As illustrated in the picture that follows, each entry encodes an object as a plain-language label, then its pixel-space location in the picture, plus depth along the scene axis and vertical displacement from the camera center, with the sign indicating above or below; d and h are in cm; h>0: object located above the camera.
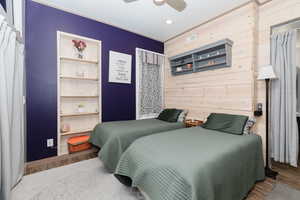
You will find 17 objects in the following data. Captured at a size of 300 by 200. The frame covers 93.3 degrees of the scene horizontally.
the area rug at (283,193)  162 -112
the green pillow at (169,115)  314 -36
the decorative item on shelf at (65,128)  263 -54
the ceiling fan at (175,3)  182 +130
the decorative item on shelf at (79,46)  276 +106
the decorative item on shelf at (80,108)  281 -17
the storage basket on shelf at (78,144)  264 -84
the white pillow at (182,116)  311 -37
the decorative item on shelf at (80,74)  281 +51
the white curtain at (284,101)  204 -2
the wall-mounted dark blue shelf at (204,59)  259 +88
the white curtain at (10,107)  140 -8
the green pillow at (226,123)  212 -38
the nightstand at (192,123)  295 -50
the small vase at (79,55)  280 +89
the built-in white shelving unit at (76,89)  264 +22
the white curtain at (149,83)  361 +43
